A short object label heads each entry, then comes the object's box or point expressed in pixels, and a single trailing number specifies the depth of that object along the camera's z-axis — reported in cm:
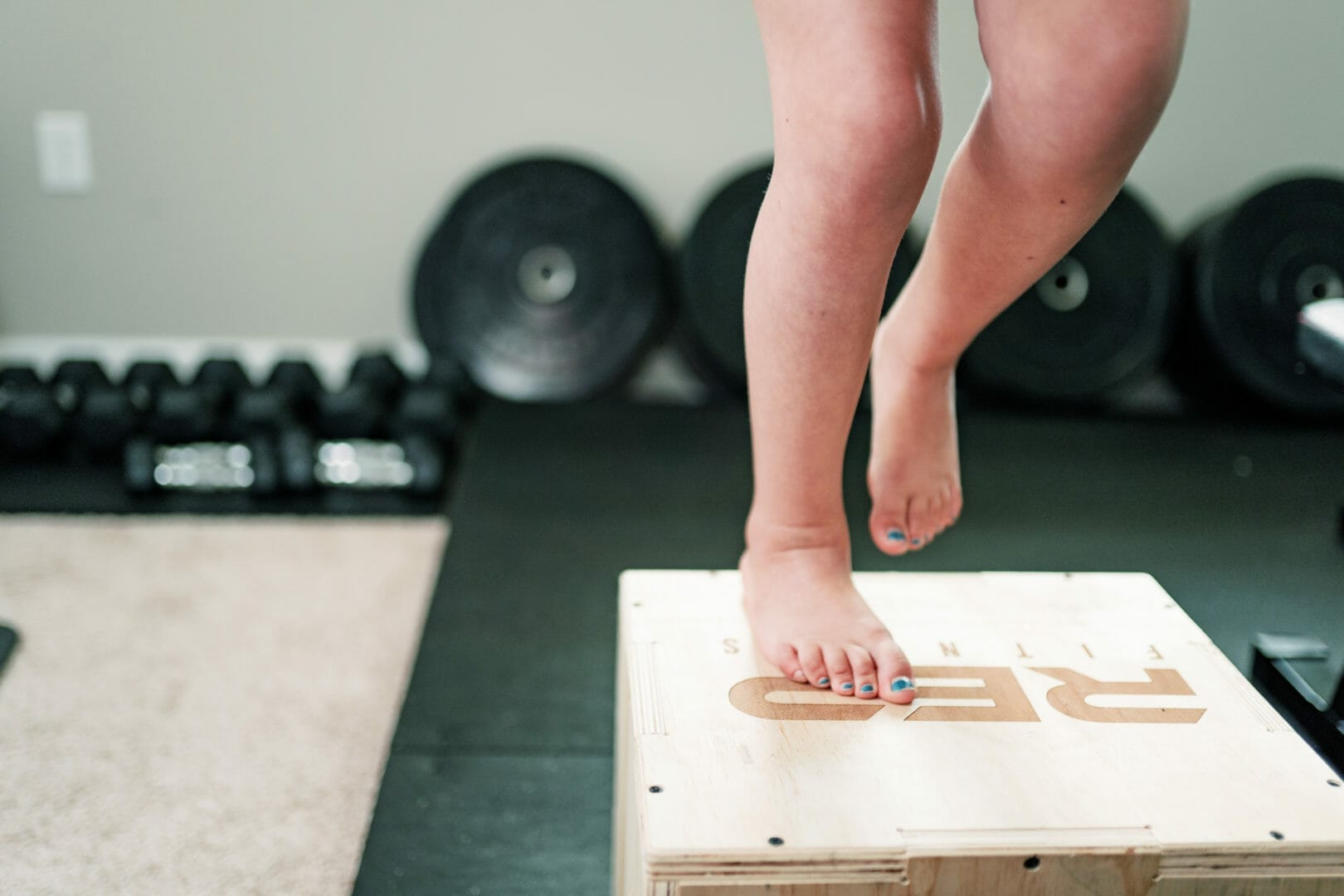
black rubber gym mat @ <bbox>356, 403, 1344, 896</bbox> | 116
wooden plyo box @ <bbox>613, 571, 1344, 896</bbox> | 77
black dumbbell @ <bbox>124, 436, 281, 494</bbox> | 190
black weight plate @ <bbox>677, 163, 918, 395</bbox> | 227
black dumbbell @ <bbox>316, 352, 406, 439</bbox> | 199
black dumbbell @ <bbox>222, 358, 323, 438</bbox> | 195
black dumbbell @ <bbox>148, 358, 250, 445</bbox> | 193
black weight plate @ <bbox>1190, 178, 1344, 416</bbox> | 224
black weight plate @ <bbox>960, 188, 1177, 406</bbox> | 226
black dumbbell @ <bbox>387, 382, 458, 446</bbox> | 203
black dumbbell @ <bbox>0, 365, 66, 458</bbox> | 197
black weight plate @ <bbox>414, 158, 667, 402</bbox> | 231
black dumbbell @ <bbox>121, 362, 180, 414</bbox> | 205
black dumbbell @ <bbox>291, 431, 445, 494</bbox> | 193
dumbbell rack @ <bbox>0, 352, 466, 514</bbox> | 192
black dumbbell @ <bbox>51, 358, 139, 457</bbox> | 197
